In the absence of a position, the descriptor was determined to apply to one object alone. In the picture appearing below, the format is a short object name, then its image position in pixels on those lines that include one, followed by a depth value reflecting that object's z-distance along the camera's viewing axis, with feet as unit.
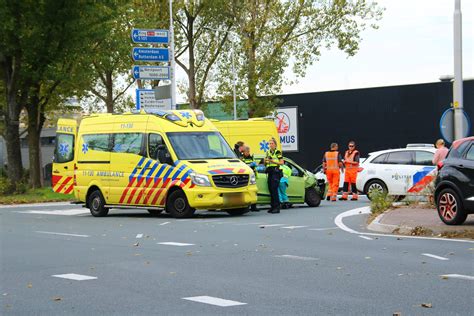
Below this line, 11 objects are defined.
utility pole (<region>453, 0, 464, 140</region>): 65.82
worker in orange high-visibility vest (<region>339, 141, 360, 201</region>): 88.38
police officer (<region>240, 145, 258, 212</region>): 74.50
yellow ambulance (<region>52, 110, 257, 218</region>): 66.23
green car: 75.15
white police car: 82.07
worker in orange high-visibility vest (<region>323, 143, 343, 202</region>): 86.58
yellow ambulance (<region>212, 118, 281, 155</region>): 93.66
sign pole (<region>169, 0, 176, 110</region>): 101.86
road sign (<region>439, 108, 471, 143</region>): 65.92
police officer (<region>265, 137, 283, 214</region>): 70.69
